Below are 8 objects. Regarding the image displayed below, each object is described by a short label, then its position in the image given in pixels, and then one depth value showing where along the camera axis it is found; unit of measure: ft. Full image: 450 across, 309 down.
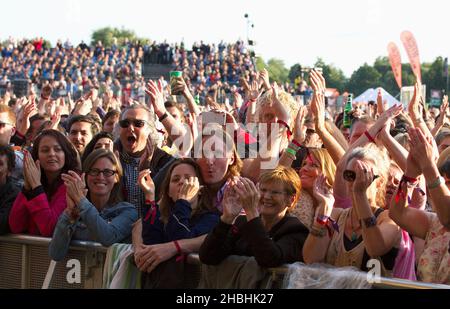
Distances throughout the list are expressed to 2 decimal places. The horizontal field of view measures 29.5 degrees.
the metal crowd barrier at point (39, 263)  17.52
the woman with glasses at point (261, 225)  14.78
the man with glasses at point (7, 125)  24.38
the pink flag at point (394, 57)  67.01
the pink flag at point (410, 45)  62.59
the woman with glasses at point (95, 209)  17.58
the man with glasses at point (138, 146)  21.36
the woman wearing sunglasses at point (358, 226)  14.43
